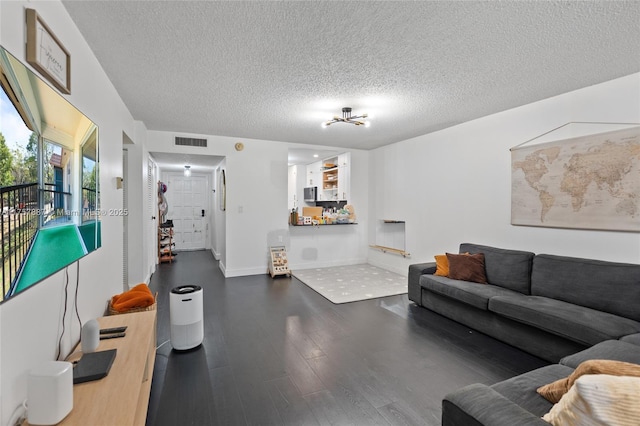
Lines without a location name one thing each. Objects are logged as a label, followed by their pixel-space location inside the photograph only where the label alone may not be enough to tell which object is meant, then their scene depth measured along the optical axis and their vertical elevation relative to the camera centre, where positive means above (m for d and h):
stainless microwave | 8.21 +0.36
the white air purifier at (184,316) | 2.72 -1.02
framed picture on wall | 1.35 +0.76
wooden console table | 1.23 -0.86
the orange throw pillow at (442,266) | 3.86 -0.77
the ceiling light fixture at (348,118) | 3.82 +1.14
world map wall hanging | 2.75 +0.27
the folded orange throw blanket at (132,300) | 2.58 -0.84
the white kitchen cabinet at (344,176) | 6.58 +0.69
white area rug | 4.51 -1.30
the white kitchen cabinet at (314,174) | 8.09 +0.90
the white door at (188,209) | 8.64 -0.10
